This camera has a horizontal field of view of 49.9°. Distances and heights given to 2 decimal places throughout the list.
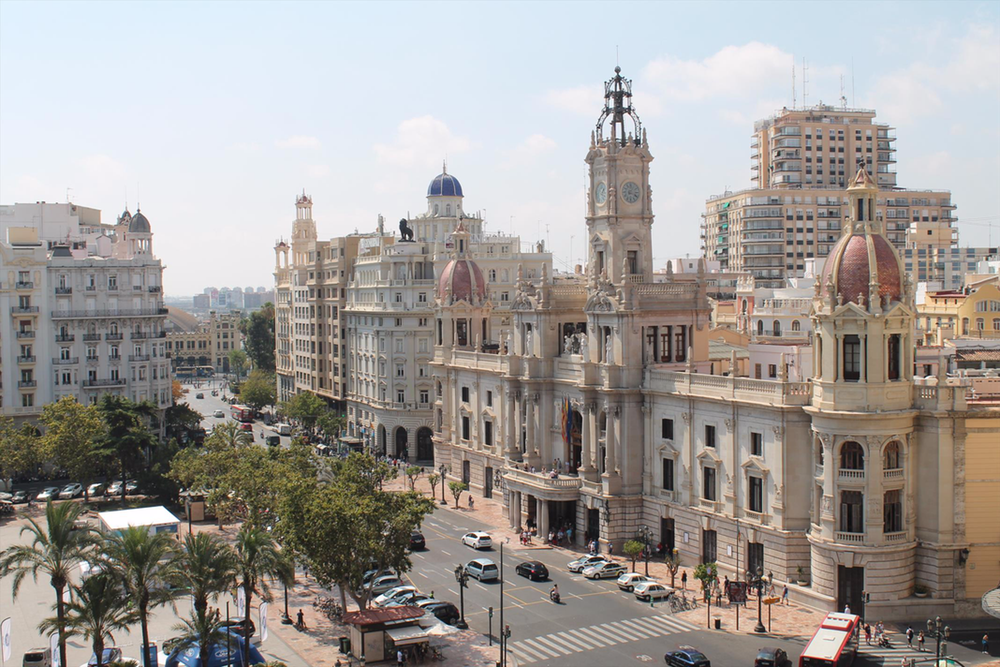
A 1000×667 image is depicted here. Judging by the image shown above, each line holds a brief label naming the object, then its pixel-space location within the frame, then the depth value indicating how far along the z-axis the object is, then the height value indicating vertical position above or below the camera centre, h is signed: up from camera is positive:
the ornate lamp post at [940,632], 51.73 -17.37
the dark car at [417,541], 78.89 -17.36
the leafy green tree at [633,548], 69.50 -15.86
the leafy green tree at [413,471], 94.88 -14.61
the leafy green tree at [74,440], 92.50 -11.06
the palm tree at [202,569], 49.88 -12.07
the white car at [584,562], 72.45 -17.43
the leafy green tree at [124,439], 94.19 -11.23
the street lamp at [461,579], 59.90 -15.26
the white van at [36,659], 53.81 -17.37
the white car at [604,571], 71.44 -17.77
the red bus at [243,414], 160.00 -15.91
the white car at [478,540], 79.06 -17.29
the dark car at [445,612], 61.78 -17.60
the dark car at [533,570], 70.62 -17.51
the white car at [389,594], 63.66 -17.17
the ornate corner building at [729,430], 60.84 -8.43
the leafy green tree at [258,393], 161.88 -12.61
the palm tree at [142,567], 48.88 -11.76
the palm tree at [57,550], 50.50 -11.17
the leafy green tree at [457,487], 92.75 -15.68
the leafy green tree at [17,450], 93.88 -12.11
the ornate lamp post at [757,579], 60.78 -17.20
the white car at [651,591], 66.00 -17.69
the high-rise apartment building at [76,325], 110.12 -1.37
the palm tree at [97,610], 48.38 -13.49
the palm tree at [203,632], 48.91 -14.94
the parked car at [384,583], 66.82 -17.45
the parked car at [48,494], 96.12 -16.38
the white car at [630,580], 68.00 -17.52
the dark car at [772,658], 53.56 -17.83
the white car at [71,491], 98.79 -16.56
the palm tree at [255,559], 52.19 -12.27
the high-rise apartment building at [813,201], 177.38 +16.64
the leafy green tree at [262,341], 196.25 -5.78
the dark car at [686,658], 53.53 -17.83
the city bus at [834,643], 51.66 -16.83
